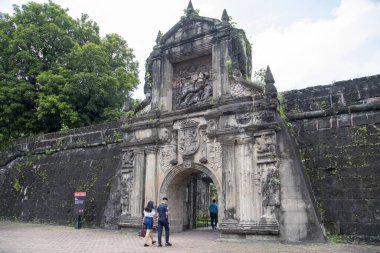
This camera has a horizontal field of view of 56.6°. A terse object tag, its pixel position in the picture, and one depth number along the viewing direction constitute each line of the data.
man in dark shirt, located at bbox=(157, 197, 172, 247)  9.24
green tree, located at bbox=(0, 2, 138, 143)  18.89
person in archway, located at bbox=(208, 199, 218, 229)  14.71
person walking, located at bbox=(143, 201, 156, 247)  9.17
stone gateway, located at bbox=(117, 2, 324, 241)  9.48
